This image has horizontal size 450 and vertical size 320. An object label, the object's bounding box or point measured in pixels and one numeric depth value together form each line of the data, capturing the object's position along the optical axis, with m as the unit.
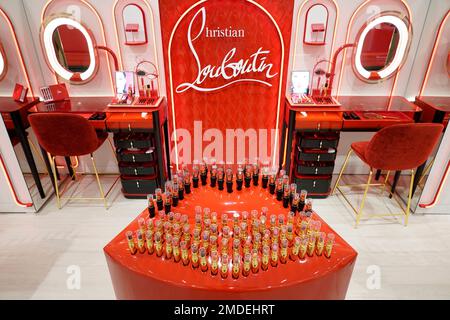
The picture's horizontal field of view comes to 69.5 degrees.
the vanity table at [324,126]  3.10
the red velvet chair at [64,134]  2.85
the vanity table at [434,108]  3.09
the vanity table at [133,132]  3.10
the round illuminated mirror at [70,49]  3.32
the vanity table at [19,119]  3.06
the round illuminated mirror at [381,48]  3.32
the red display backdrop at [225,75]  3.04
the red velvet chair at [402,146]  2.67
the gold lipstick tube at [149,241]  1.80
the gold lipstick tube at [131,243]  1.79
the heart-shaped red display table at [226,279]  1.61
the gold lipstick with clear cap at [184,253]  1.75
